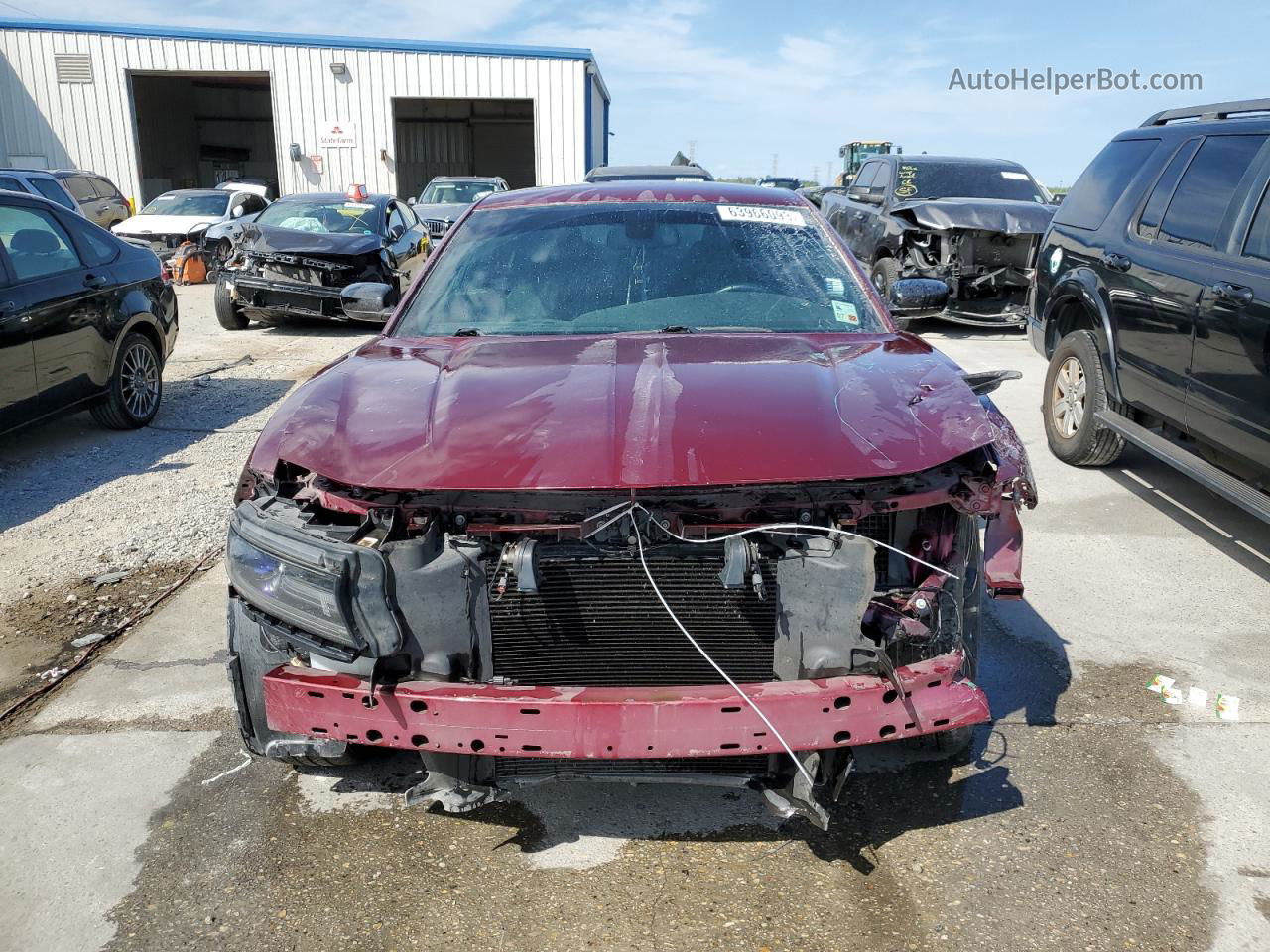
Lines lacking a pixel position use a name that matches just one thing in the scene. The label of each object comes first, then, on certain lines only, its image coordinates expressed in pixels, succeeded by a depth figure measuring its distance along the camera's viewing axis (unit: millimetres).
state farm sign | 25141
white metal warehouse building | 24750
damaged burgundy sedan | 2246
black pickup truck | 10344
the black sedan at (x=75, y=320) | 5906
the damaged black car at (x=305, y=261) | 10945
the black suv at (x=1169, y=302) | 4379
